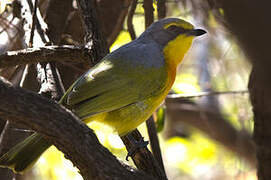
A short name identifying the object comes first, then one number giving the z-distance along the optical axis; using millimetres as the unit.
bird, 5809
